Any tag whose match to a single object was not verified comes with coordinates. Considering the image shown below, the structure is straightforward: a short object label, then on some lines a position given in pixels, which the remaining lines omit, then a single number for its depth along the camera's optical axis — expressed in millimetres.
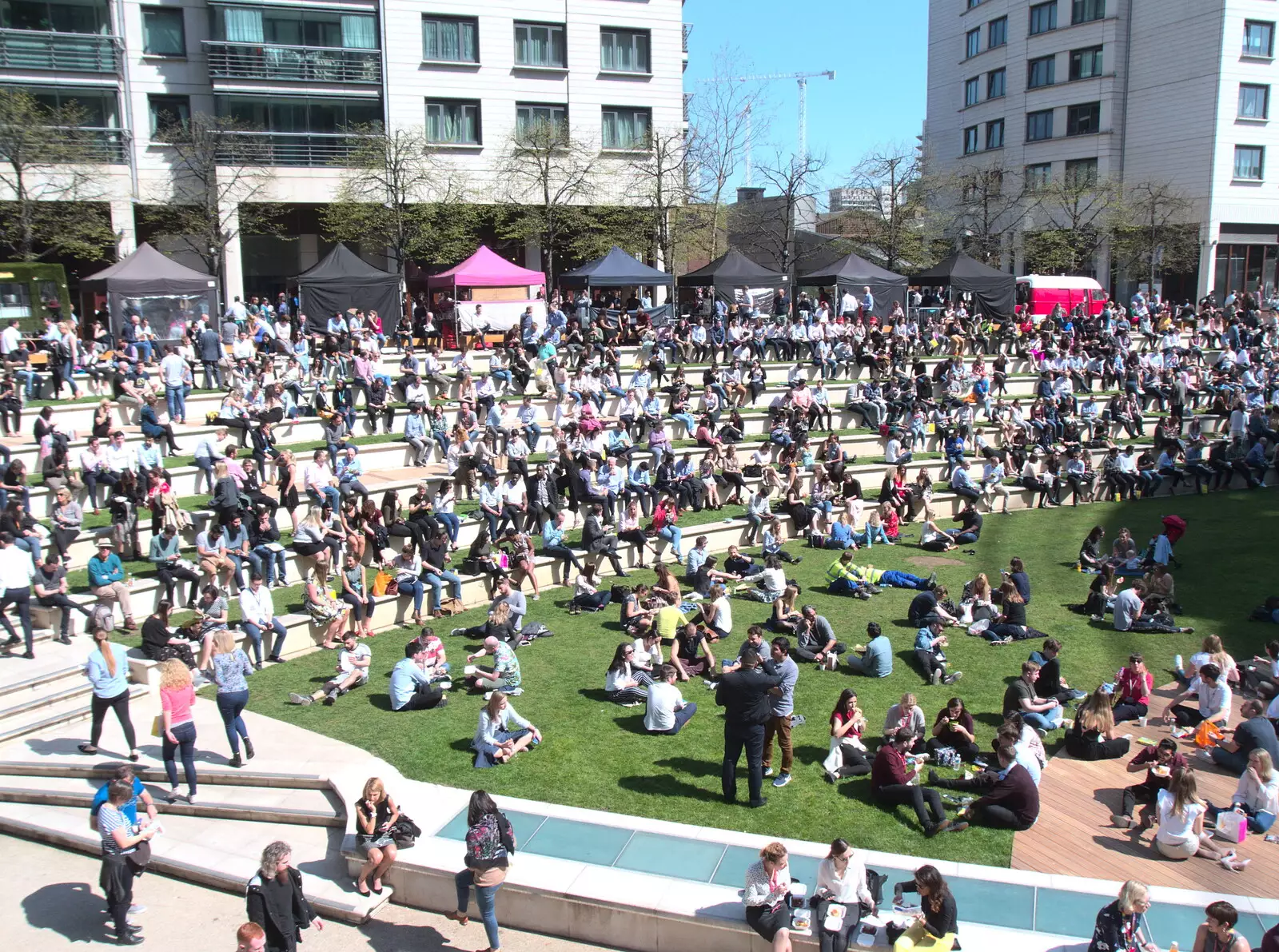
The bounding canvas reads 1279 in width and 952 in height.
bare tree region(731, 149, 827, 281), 47875
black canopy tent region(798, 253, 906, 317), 34406
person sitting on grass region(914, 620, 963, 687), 15117
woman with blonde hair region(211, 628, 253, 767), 11734
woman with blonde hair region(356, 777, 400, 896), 10258
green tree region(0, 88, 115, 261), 35094
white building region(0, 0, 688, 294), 38938
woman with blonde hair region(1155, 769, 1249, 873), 10641
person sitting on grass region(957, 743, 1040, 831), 10984
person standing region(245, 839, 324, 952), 8648
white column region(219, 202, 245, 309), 39188
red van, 42875
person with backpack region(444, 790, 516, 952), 9336
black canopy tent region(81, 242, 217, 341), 27016
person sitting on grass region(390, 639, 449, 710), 13984
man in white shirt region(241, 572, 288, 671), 15055
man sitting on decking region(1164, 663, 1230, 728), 13484
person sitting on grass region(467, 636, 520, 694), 14672
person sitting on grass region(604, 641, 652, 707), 14367
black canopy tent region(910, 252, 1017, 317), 36375
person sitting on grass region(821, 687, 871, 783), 12094
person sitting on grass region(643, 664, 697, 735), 13312
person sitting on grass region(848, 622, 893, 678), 15195
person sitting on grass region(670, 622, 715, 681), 15328
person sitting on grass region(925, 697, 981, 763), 12500
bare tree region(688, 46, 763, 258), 46344
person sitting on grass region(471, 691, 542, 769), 12414
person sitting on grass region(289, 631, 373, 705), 14344
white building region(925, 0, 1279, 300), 50438
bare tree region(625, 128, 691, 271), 42344
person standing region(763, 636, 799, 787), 11969
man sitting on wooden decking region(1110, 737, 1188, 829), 11125
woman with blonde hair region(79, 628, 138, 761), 12008
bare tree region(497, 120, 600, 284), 41219
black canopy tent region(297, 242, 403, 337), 29484
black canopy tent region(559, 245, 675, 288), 31312
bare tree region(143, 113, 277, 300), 38250
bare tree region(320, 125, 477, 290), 39000
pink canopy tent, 31156
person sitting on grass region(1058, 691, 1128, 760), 12836
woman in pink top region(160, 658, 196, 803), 11203
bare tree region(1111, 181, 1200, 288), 50594
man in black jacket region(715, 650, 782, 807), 10727
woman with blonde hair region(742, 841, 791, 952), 8992
